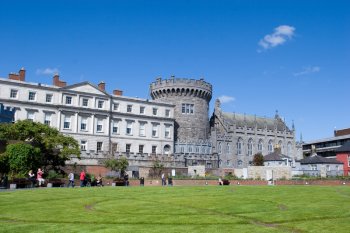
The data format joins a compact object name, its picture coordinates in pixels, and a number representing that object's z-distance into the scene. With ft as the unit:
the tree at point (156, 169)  217.23
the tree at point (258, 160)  264.11
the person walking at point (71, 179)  130.83
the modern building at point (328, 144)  340.39
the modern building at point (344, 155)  264.97
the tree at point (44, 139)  157.85
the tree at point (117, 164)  199.82
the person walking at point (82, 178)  136.46
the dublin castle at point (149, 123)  216.13
